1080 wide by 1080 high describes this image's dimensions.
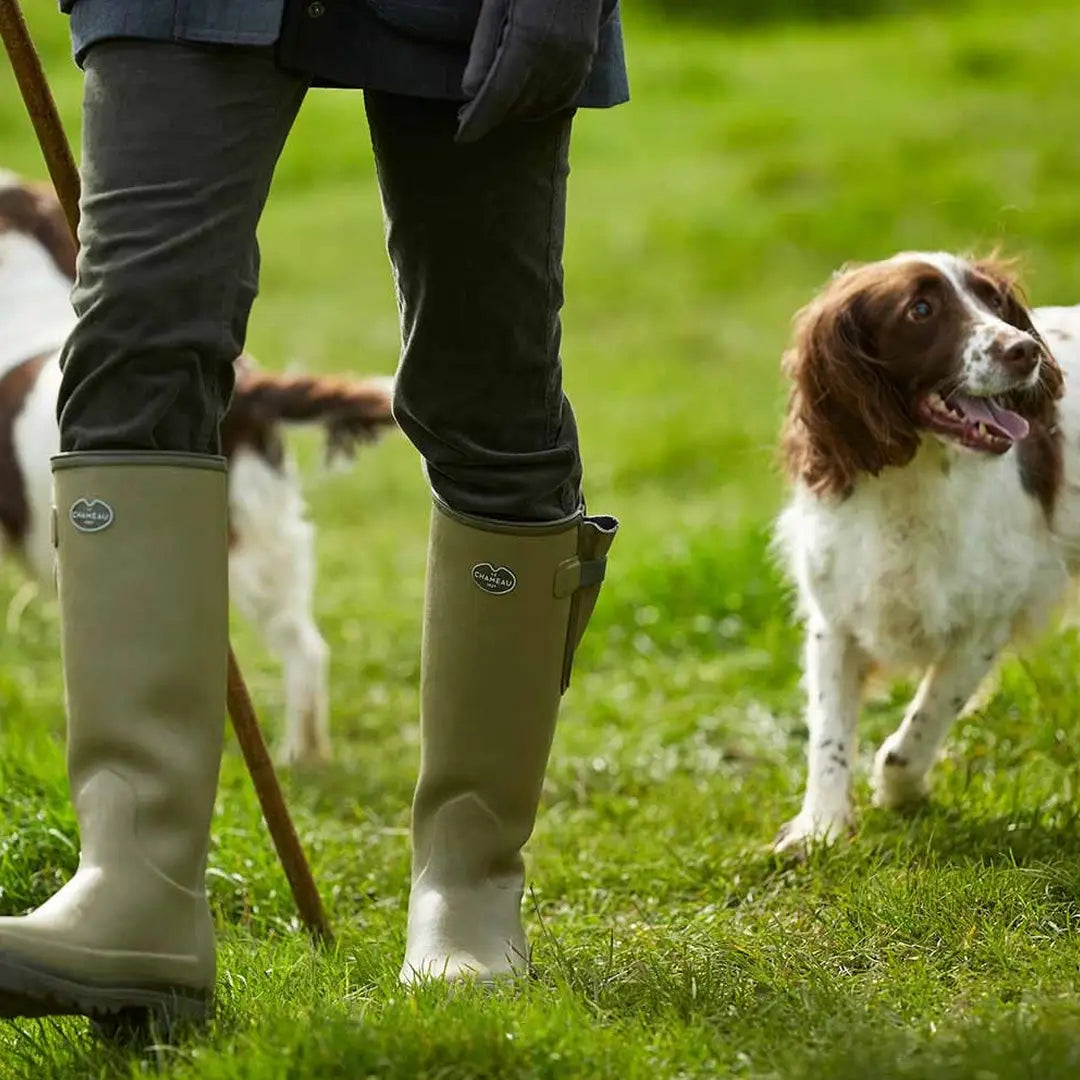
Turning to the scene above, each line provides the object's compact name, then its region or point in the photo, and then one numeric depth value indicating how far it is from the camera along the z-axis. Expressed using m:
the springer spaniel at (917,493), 7.99
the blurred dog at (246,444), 10.78
